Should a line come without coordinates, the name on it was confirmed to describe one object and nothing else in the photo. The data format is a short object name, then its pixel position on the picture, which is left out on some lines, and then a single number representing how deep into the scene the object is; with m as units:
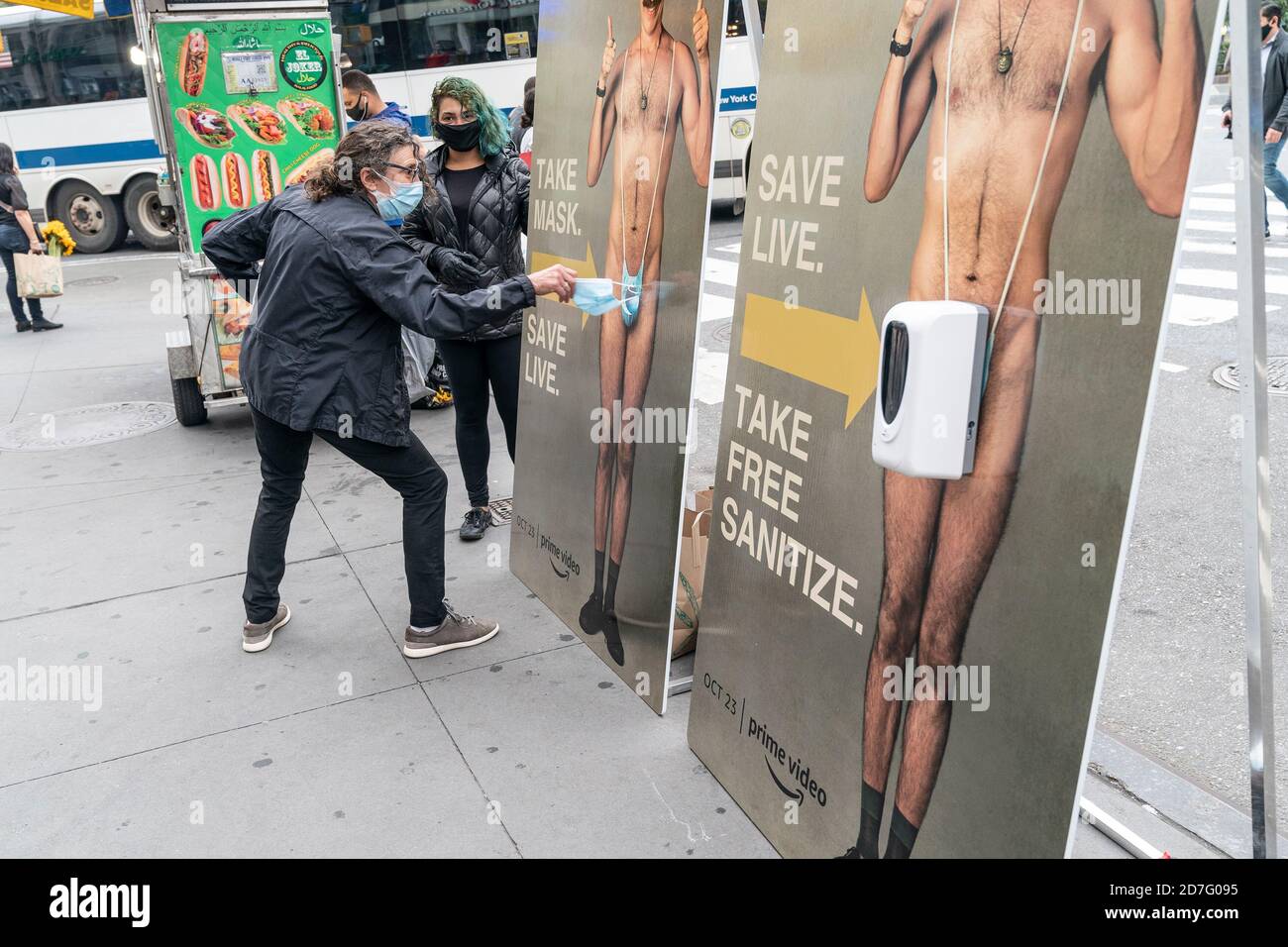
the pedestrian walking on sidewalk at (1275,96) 10.07
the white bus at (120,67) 15.30
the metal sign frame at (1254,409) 1.75
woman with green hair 4.65
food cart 6.93
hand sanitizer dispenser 2.07
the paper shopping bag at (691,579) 3.98
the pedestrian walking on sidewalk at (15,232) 10.83
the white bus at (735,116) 14.81
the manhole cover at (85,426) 7.36
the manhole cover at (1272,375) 6.59
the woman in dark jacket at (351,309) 3.60
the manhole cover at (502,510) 5.60
